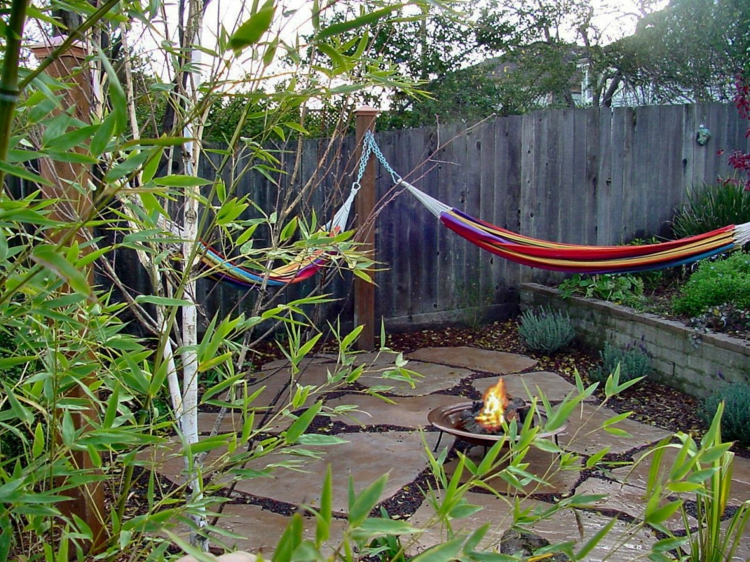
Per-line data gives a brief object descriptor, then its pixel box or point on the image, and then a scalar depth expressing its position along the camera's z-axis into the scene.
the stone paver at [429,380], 3.47
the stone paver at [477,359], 3.89
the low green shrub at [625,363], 3.50
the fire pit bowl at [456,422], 2.31
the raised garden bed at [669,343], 3.16
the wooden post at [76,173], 1.48
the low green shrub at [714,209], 4.54
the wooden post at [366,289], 4.15
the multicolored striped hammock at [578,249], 3.35
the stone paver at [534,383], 3.34
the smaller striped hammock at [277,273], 2.82
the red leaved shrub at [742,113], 4.04
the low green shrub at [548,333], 4.09
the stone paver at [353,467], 2.30
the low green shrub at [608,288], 4.19
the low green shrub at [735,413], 2.69
